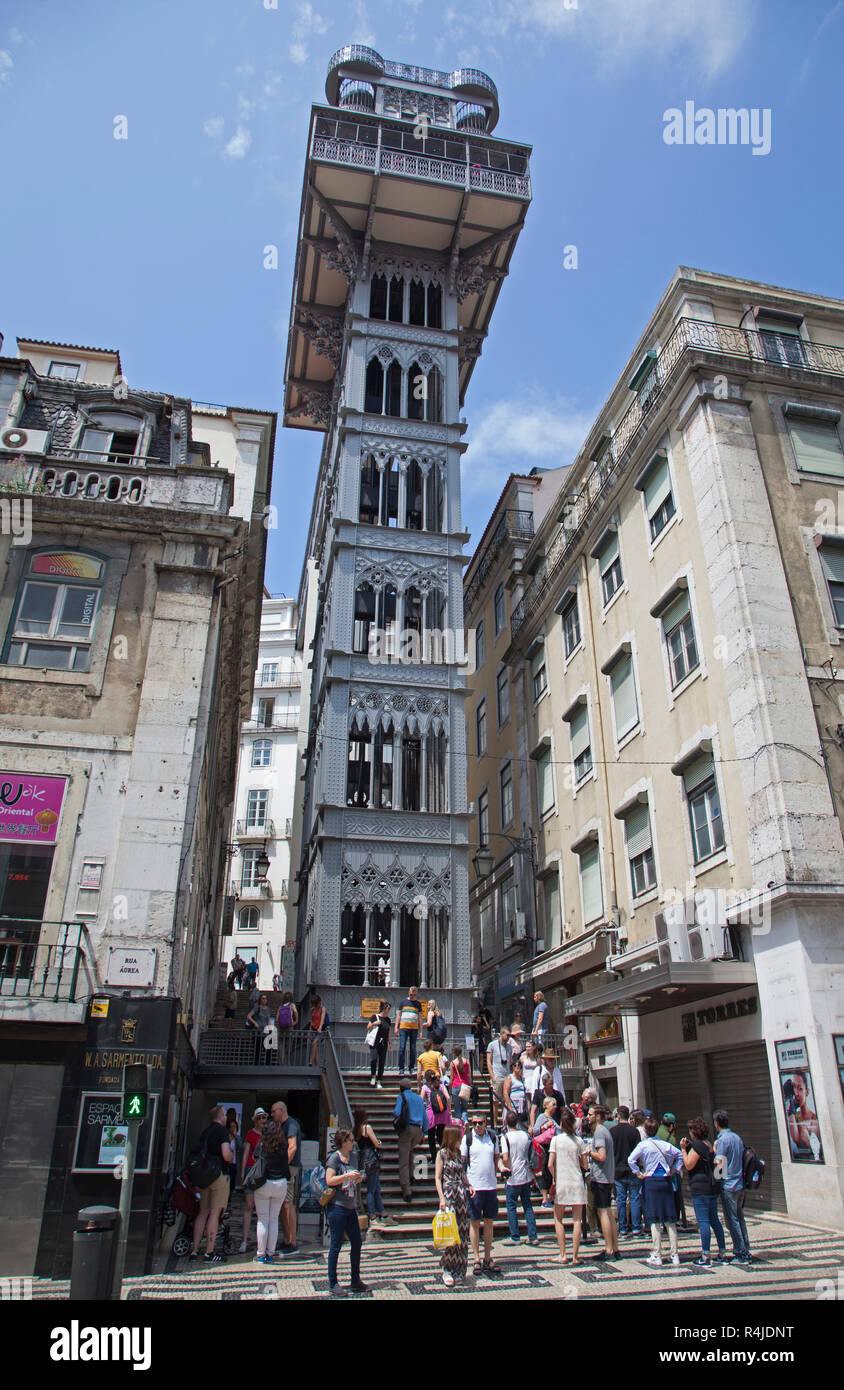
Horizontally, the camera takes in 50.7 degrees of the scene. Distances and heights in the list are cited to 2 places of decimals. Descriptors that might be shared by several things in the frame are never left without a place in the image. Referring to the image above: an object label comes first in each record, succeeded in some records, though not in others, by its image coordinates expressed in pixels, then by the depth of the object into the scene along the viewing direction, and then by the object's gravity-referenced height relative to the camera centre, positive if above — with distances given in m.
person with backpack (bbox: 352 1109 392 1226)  11.54 -0.51
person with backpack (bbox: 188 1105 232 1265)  11.04 -0.69
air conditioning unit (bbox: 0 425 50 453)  15.67 +10.89
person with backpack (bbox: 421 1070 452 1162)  13.61 +0.14
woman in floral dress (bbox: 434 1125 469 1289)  9.00 -0.56
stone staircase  12.25 -0.92
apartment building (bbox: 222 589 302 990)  46.84 +15.38
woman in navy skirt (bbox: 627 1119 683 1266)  9.55 -0.57
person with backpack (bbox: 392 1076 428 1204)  13.14 -0.04
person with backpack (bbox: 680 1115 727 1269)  9.59 -0.60
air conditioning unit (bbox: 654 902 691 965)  16.06 +3.12
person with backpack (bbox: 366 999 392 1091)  17.55 +1.41
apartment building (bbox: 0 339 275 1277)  10.97 +4.87
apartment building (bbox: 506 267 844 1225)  14.06 +7.09
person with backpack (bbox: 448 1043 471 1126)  14.77 +0.62
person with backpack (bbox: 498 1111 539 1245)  10.88 -0.57
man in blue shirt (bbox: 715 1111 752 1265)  9.59 -0.69
